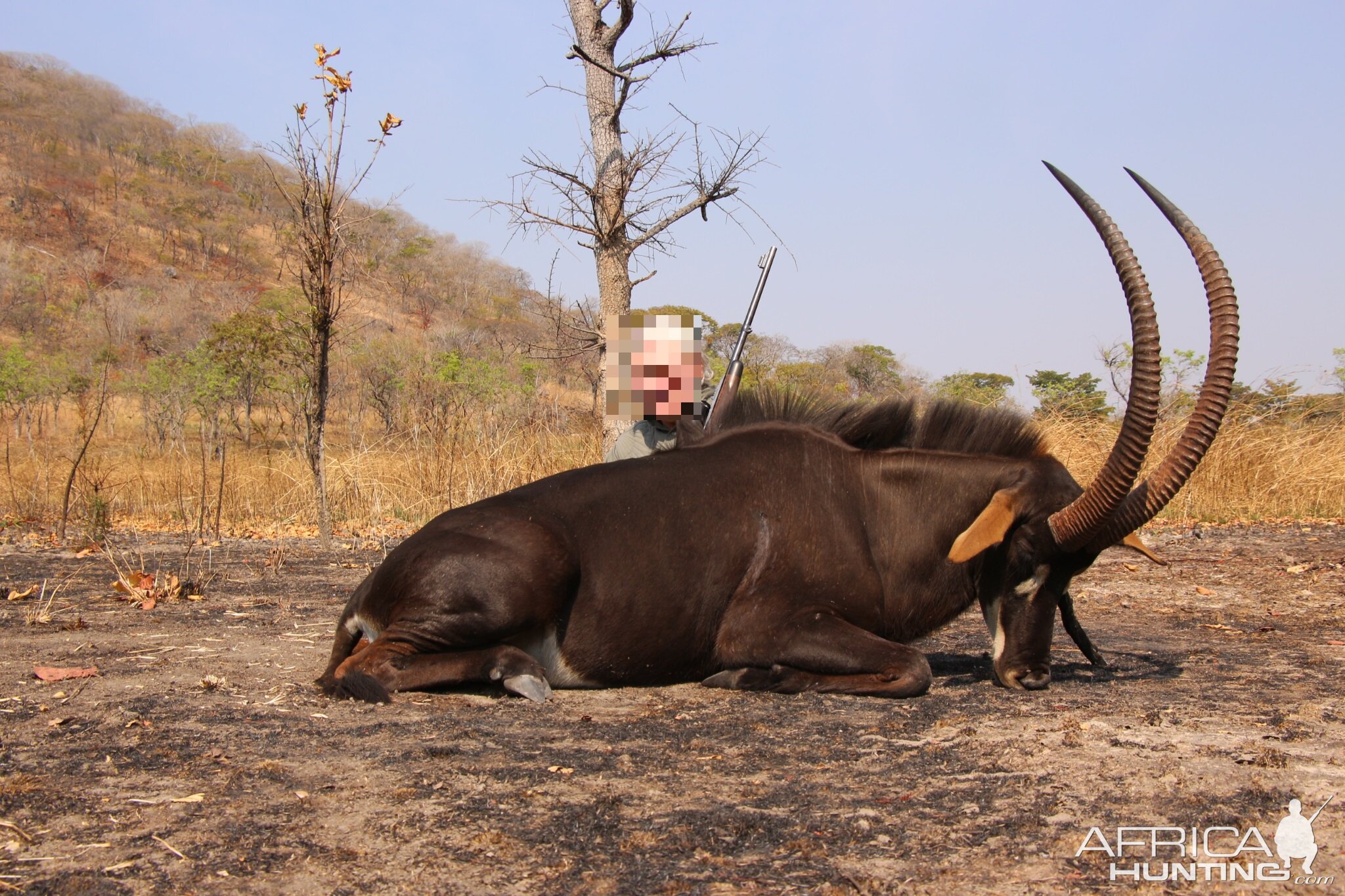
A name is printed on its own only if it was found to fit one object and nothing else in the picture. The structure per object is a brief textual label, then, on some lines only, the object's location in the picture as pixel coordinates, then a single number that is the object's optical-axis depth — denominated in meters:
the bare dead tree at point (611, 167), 10.59
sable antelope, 4.89
